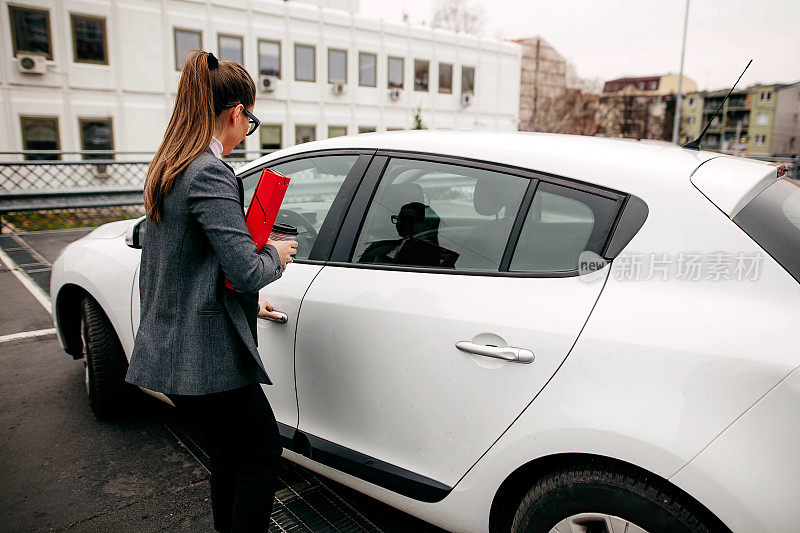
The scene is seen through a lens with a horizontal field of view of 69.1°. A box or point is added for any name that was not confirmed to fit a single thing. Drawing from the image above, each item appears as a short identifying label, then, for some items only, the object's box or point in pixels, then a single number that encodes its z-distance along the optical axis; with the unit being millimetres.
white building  20344
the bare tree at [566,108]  51597
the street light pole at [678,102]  30191
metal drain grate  2518
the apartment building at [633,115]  70062
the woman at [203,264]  1692
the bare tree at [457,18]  52031
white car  1473
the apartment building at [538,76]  56062
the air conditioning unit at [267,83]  25469
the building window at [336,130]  28438
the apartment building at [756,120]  83125
